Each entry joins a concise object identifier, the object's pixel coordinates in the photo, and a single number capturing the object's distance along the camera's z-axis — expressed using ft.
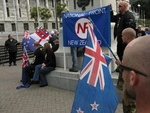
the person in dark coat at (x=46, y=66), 27.37
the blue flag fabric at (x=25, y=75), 28.80
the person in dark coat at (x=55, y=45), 31.84
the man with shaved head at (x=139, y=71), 3.93
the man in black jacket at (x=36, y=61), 29.04
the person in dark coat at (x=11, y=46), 51.47
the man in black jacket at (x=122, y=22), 17.69
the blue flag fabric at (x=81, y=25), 21.75
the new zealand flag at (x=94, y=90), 11.33
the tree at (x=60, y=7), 223.28
